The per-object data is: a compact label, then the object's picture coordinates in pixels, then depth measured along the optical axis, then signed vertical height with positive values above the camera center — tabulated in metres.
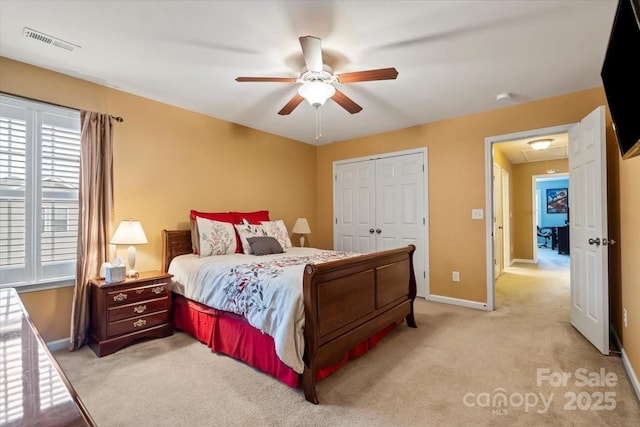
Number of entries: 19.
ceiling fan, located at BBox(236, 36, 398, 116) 2.05 +1.07
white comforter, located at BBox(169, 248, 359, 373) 1.98 -0.56
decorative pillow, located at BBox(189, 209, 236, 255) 3.41 +0.00
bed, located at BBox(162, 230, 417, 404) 2.00 -0.83
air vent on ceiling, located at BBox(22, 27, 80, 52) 2.17 +1.35
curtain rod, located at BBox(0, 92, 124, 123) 2.53 +1.04
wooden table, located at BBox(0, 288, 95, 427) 0.64 -0.42
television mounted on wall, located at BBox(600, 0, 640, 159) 1.27 +0.72
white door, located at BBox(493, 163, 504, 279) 5.75 -0.04
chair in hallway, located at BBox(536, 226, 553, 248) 10.76 -0.62
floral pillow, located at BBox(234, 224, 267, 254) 3.56 -0.17
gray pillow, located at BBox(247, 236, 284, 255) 3.46 -0.31
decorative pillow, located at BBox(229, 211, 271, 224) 3.91 +0.04
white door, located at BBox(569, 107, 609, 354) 2.54 -0.11
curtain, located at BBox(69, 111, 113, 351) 2.73 +0.10
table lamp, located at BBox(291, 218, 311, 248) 4.79 -0.14
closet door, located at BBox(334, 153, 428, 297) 4.38 +0.19
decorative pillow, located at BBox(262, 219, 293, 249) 3.95 -0.17
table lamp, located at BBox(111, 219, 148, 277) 2.80 -0.17
